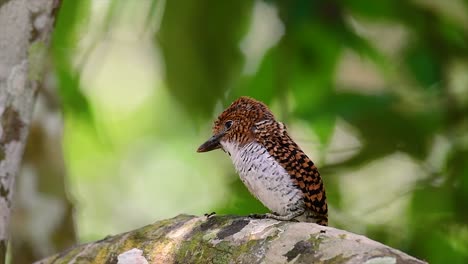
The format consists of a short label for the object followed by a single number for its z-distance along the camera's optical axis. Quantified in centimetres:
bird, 482
